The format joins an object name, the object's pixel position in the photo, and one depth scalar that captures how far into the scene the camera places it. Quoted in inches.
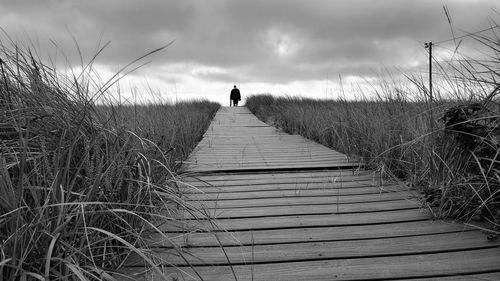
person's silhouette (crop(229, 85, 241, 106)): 949.2
